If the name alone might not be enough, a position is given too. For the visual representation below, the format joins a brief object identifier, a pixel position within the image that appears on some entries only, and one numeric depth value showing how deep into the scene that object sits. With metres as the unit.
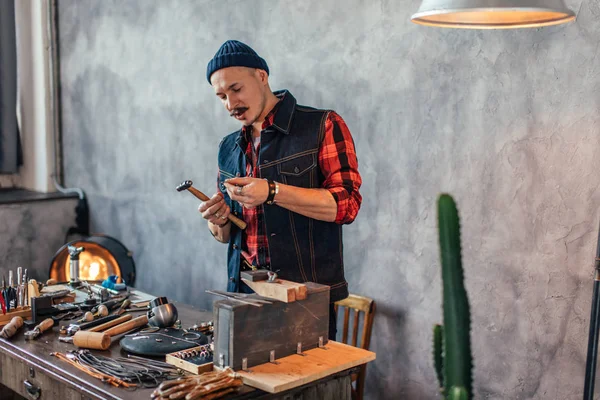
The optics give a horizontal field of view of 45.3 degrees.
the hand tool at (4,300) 3.02
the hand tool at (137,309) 3.17
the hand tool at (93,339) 2.59
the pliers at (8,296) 3.05
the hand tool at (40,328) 2.79
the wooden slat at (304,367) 2.17
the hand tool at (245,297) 2.29
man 2.73
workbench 2.21
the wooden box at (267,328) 2.22
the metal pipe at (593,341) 2.66
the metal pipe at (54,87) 5.74
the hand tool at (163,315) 2.83
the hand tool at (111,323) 2.79
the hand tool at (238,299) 2.25
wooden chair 3.58
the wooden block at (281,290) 2.31
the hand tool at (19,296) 3.11
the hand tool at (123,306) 3.11
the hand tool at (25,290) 3.14
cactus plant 1.06
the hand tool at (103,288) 3.43
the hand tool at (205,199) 2.57
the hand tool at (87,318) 2.94
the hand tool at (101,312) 3.05
